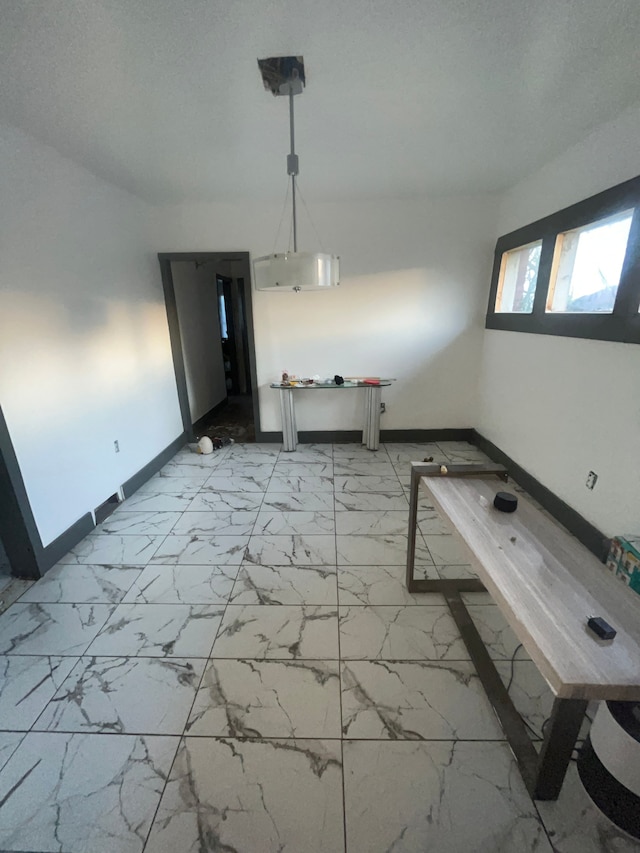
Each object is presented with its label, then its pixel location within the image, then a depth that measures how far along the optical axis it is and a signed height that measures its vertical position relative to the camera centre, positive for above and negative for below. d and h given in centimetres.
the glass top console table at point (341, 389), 379 -93
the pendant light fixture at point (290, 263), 158 +28
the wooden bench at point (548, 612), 88 -83
